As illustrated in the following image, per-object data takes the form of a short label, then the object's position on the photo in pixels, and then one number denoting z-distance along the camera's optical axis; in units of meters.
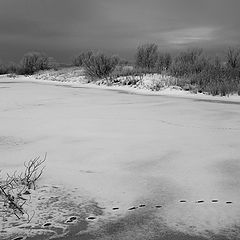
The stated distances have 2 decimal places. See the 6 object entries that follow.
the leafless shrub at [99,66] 27.41
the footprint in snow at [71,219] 2.76
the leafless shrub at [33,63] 43.00
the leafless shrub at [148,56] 33.91
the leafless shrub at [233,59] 25.83
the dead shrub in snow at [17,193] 2.79
